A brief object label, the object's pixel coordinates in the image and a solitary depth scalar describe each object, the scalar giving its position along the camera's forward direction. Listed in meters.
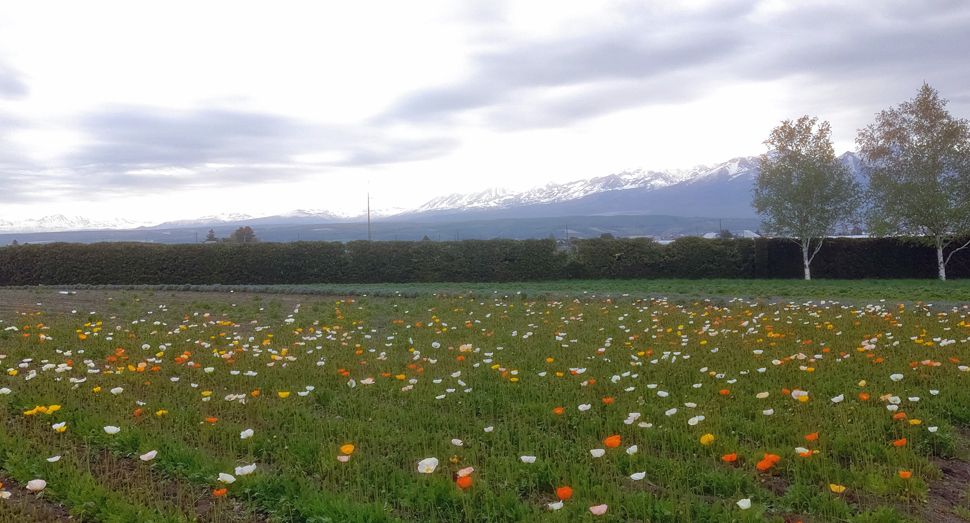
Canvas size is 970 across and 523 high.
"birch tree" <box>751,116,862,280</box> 20.66
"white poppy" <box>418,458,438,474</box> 3.13
